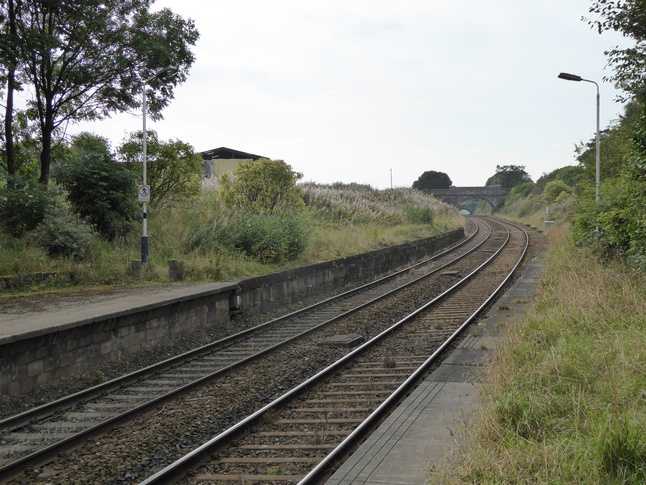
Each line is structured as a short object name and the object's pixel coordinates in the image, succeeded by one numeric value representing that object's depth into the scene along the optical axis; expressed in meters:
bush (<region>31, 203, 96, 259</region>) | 14.81
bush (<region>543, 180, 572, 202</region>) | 63.47
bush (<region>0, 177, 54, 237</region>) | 15.49
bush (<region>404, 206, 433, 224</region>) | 39.78
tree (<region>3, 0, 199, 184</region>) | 17.39
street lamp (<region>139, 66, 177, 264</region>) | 15.80
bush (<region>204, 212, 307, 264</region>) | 18.68
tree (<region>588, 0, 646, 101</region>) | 12.41
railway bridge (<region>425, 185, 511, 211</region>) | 104.31
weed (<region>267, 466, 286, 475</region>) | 5.48
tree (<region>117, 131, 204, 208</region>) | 19.78
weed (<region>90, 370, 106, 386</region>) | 9.12
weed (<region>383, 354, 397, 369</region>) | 9.27
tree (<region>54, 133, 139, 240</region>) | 16.94
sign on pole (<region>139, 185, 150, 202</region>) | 15.95
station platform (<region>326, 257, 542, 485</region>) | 4.90
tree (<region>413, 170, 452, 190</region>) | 120.75
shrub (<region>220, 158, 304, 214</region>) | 23.27
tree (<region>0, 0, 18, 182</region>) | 15.49
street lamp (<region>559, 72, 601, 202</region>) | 20.67
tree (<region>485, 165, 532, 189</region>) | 120.81
